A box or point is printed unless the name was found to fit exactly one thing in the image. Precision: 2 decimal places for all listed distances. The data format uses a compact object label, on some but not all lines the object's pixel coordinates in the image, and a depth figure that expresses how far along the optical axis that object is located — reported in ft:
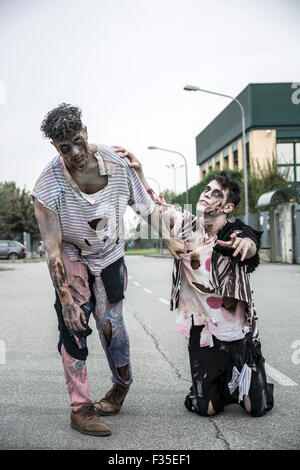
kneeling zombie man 12.72
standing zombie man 11.64
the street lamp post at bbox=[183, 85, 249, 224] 86.43
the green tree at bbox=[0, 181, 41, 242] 213.05
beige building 139.85
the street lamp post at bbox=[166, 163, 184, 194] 184.75
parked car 144.15
